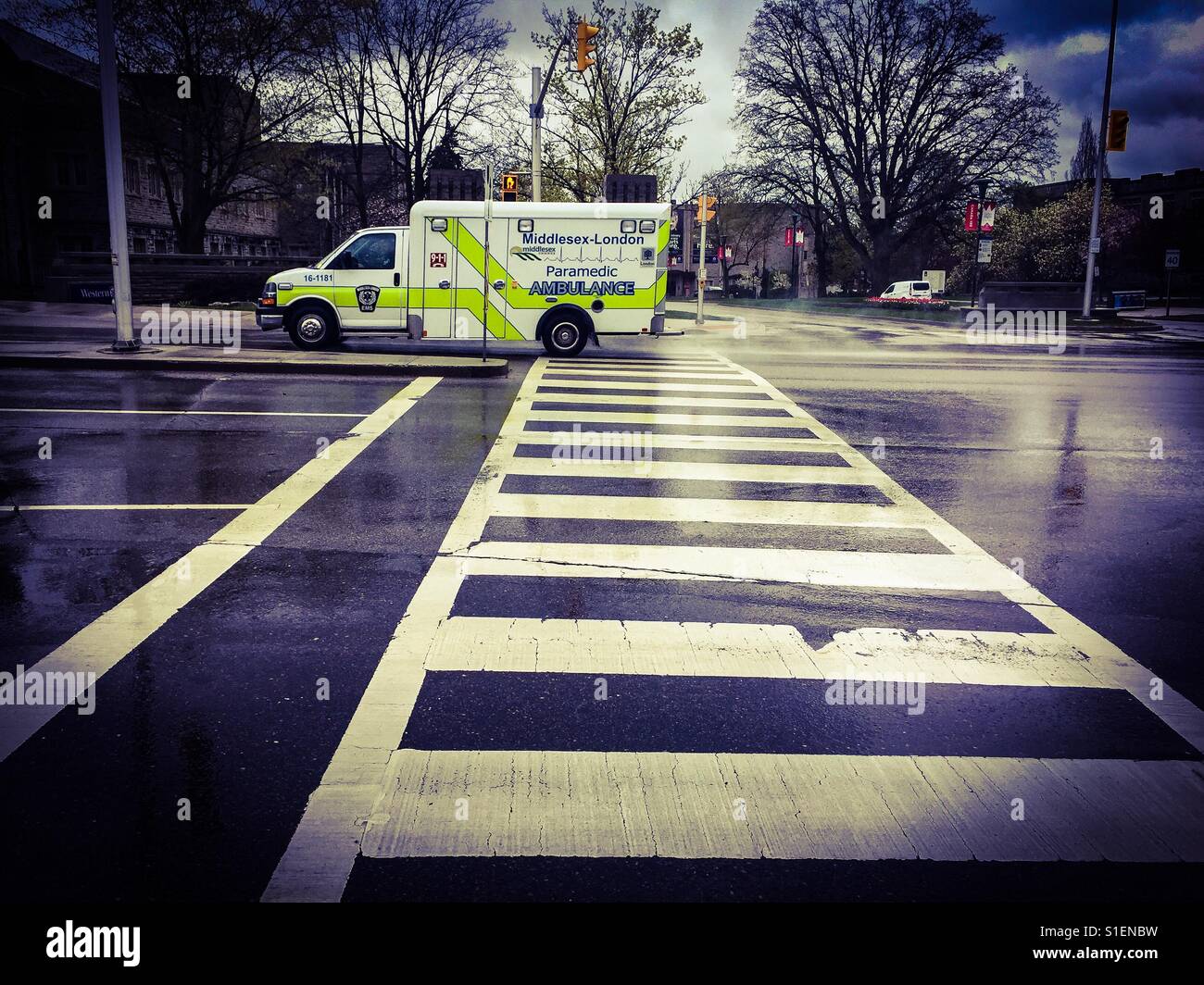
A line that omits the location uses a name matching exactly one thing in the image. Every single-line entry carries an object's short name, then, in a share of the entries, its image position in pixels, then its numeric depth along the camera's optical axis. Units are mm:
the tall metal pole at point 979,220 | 41531
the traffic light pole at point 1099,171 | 29609
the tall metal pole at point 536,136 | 25188
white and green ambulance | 17938
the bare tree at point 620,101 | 40188
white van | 56156
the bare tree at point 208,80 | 30984
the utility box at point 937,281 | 58044
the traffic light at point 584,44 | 18297
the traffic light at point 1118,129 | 26703
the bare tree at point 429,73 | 39500
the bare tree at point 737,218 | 52581
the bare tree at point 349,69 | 34750
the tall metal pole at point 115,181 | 15125
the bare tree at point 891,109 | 48156
